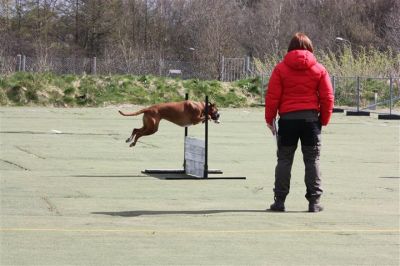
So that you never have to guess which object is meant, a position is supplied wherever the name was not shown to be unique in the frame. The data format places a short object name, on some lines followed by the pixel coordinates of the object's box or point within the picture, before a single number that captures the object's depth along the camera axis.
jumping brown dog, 16.33
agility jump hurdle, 15.39
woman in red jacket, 11.89
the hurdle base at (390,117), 36.12
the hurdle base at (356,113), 38.56
